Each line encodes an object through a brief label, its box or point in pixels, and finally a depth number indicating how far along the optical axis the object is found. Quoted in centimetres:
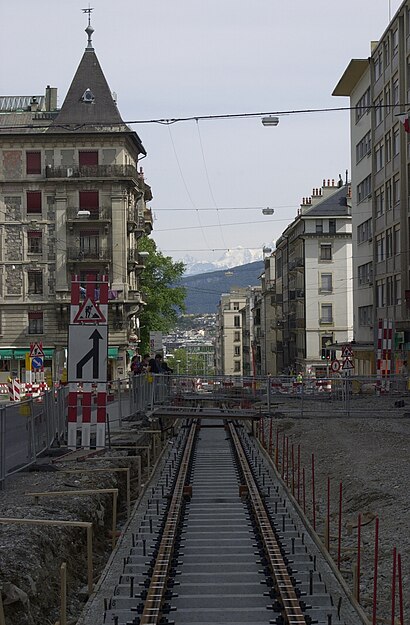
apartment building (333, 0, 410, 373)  5872
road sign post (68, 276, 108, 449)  2123
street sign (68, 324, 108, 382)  2125
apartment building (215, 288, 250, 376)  17932
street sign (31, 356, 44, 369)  4767
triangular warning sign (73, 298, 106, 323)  2139
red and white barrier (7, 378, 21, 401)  4556
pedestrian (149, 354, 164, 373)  3622
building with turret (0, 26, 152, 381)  7319
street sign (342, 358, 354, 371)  4791
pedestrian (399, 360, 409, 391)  3719
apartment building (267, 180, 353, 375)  9562
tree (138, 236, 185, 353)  9100
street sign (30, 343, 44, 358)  4758
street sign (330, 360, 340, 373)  5322
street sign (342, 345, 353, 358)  4866
